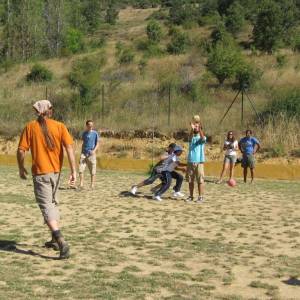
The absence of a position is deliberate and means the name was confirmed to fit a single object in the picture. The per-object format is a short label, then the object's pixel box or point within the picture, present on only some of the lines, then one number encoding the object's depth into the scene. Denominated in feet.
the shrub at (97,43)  182.50
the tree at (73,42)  172.65
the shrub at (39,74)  142.00
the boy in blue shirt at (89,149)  48.03
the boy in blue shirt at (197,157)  40.47
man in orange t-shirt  23.52
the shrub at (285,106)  91.45
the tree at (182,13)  206.59
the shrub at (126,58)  148.04
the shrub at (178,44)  156.87
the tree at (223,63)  114.11
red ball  53.21
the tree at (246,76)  110.73
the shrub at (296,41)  139.56
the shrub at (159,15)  243.79
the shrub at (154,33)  178.84
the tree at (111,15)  259.19
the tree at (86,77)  111.65
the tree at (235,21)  172.96
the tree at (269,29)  145.38
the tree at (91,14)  233.76
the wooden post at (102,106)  105.19
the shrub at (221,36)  153.43
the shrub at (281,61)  125.90
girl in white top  56.13
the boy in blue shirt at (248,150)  56.75
